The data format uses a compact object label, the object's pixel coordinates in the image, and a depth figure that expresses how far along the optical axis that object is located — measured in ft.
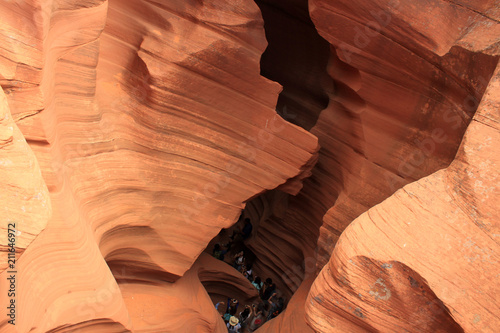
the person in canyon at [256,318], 28.50
